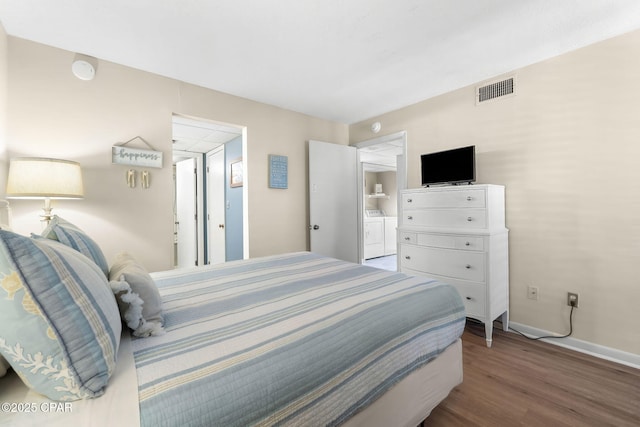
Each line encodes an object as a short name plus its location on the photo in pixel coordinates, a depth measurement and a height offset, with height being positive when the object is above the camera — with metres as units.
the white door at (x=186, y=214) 4.93 -0.03
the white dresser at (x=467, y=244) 2.22 -0.32
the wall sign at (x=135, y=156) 2.33 +0.53
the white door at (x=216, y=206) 4.42 +0.10
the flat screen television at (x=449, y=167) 2.49 +0.43
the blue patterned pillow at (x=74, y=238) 1.07 -0.10
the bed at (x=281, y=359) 0.64 -0.46
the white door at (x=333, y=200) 3.62 +0.15
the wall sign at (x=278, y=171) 3.33 +0.52
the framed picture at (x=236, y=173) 3.82 +0.58
